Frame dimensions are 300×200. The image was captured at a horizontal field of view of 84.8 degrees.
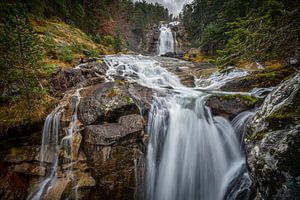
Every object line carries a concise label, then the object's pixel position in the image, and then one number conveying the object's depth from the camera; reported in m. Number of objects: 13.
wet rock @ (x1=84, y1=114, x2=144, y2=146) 4.70
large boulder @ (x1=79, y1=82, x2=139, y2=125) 5.37
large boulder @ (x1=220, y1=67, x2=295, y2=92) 7.32
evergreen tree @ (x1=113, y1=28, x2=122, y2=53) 20.42
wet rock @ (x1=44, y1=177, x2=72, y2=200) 4.55
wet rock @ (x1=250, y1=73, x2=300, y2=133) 3.03
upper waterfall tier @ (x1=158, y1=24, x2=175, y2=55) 34.91
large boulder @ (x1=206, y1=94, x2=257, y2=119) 6.02
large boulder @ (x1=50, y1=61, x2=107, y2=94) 6.79
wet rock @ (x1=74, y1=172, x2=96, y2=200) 4.60
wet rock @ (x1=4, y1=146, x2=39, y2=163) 4.98
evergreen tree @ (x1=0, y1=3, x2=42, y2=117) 4.54
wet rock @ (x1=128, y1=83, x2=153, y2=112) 6.13
